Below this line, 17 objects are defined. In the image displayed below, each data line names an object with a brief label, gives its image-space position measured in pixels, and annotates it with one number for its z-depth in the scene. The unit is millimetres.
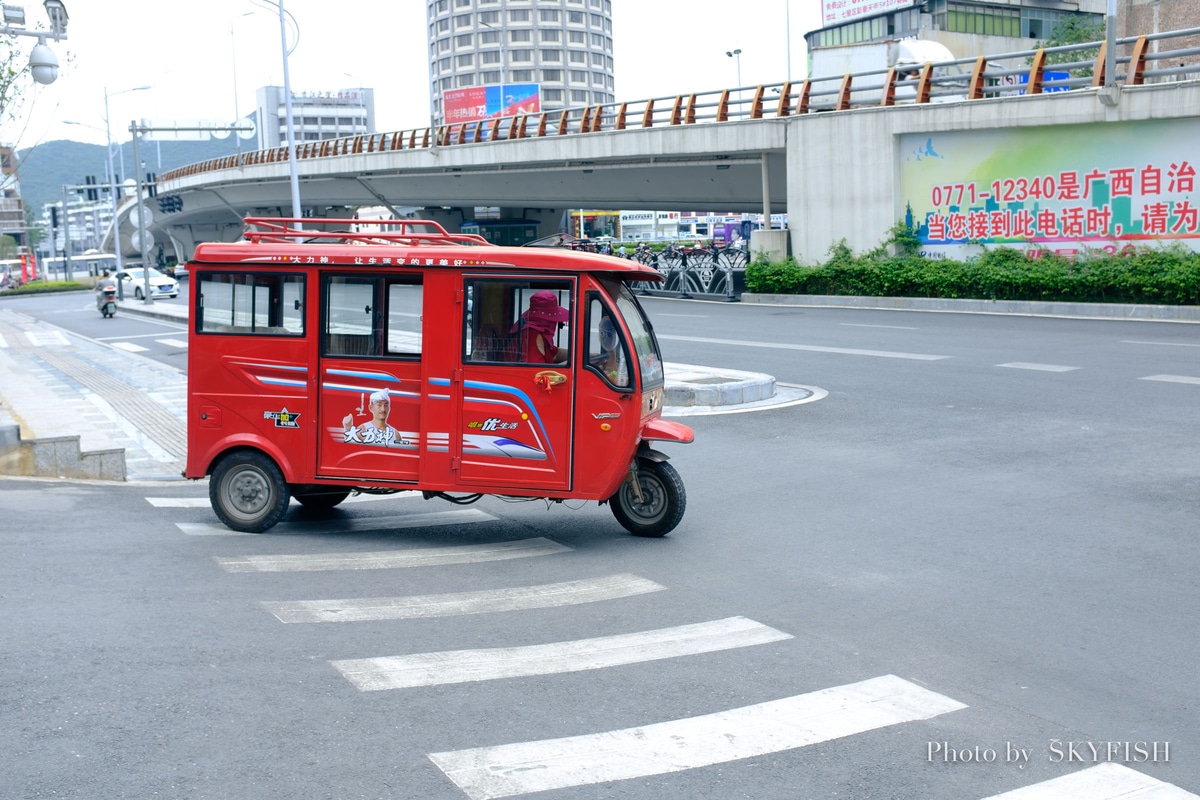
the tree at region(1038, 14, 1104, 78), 64812
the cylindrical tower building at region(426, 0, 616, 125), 148625
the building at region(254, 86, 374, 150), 167125
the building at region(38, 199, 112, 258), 78106
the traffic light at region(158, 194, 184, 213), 72625
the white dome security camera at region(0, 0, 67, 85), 16109
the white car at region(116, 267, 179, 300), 56219
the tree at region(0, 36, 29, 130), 18828
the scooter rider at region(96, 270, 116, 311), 42341
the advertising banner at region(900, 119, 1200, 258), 25859
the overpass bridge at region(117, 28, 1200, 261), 26984
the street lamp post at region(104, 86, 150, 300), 51594
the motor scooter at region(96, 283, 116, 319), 42375
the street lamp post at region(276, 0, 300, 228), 36531
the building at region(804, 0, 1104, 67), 81750
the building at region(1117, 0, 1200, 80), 61594
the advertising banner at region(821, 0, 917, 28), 85562
